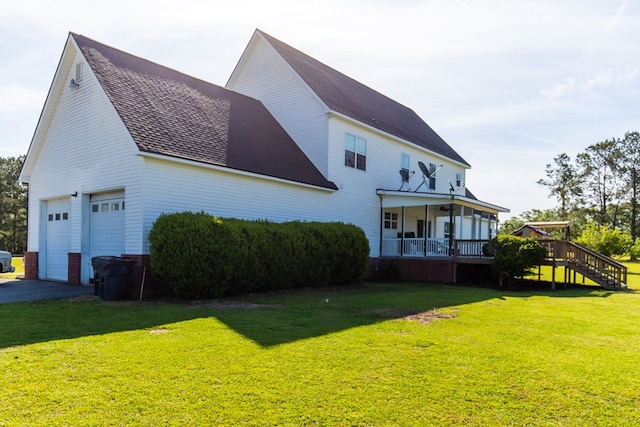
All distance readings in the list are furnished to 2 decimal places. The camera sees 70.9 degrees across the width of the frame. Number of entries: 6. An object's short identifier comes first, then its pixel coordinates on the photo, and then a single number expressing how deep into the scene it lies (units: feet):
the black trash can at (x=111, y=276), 36.11
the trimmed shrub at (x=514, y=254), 53.57
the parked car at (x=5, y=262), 57.11
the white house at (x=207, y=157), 41.83
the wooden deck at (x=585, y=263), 53.16
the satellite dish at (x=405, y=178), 73.14
